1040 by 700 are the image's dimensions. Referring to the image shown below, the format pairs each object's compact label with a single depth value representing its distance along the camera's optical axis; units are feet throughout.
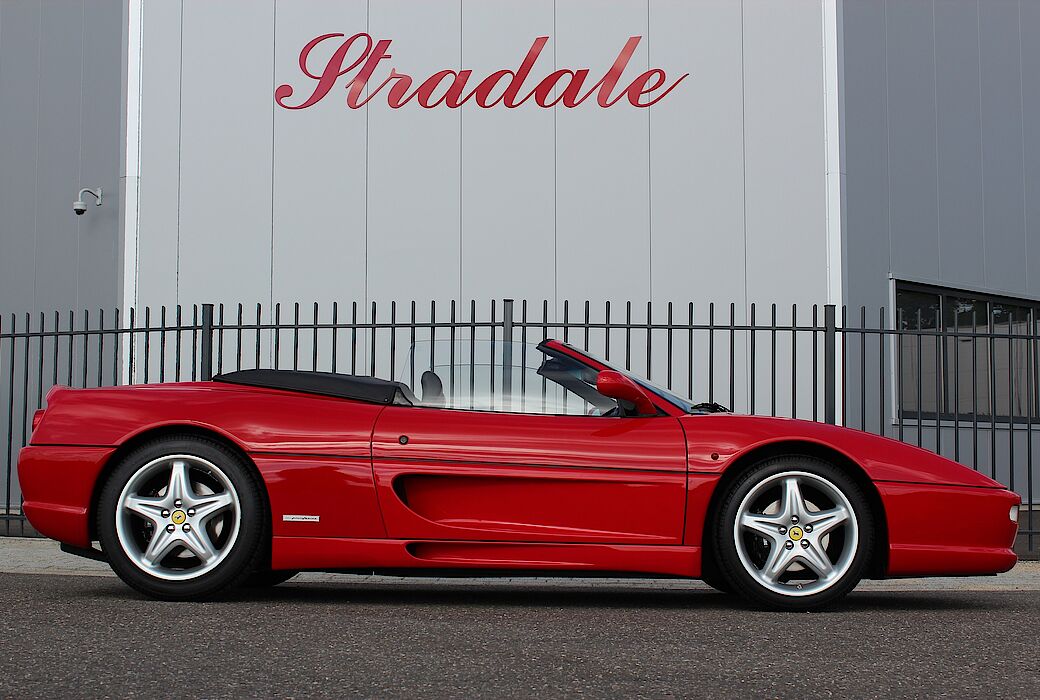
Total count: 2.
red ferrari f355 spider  15.85
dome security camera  39.47
